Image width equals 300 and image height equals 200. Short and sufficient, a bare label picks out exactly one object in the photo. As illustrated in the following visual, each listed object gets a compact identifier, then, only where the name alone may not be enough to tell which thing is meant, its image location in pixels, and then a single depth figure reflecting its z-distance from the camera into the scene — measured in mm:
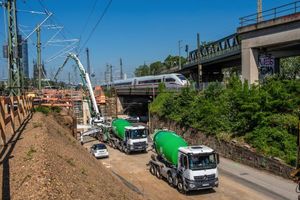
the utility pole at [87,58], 85781
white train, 69744
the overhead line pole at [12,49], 30875
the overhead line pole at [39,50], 45375
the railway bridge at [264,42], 33719
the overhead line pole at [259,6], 41594
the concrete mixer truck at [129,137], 40531
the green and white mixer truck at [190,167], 24047
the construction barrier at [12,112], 16731
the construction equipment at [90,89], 56731
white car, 38344
